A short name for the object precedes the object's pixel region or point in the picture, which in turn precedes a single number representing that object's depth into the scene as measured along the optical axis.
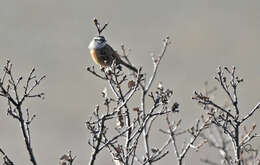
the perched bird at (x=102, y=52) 16.11
